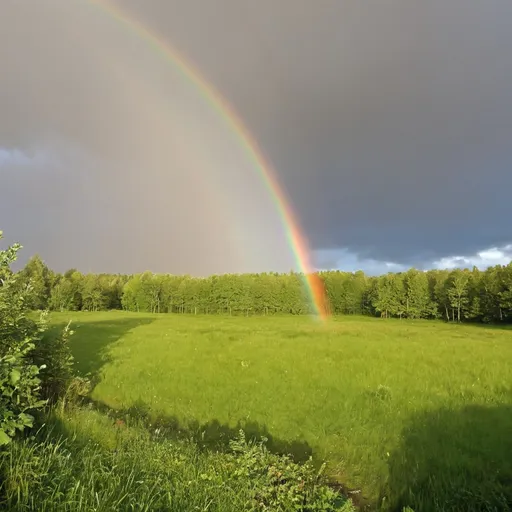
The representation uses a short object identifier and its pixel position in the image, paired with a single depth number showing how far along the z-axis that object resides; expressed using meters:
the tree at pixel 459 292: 104.81
